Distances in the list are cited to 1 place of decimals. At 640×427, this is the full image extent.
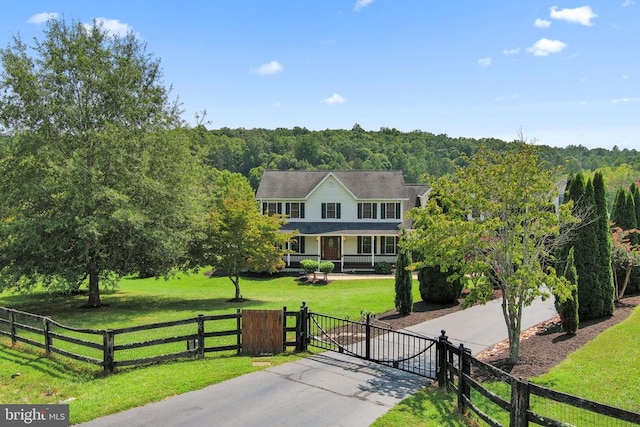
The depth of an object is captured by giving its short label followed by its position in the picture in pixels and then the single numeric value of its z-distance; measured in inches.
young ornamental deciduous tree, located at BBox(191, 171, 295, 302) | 951.0
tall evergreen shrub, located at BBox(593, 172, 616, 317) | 601.0
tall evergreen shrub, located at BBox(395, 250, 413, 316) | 725.9
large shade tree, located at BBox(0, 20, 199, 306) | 762.2
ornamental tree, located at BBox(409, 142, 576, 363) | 457.1
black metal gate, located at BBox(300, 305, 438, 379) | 462.9
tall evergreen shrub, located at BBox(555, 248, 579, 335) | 538.9
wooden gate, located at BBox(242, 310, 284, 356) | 502.3
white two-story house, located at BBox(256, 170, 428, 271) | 1498.5
